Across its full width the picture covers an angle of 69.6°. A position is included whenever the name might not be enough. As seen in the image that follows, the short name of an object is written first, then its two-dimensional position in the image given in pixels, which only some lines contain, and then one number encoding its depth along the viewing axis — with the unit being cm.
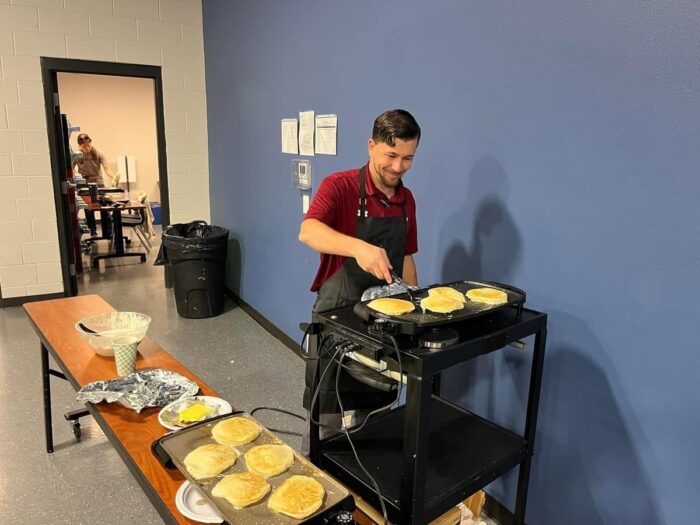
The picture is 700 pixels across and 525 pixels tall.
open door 437
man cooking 156
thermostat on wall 327
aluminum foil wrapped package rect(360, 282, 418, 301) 166
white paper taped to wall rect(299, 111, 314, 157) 320
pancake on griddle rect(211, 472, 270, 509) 105
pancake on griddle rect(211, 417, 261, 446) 127
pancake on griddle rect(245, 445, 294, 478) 116
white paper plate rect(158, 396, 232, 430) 145
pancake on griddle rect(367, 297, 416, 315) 128
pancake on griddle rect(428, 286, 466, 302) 146
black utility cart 117
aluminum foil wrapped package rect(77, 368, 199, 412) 153
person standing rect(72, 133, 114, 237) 659
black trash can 413
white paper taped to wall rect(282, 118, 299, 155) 339
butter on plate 144
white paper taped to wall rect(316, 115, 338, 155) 296
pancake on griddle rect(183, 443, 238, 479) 114
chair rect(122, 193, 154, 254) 625
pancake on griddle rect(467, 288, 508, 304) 145
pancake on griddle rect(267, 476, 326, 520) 102
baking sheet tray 101
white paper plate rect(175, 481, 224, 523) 110
